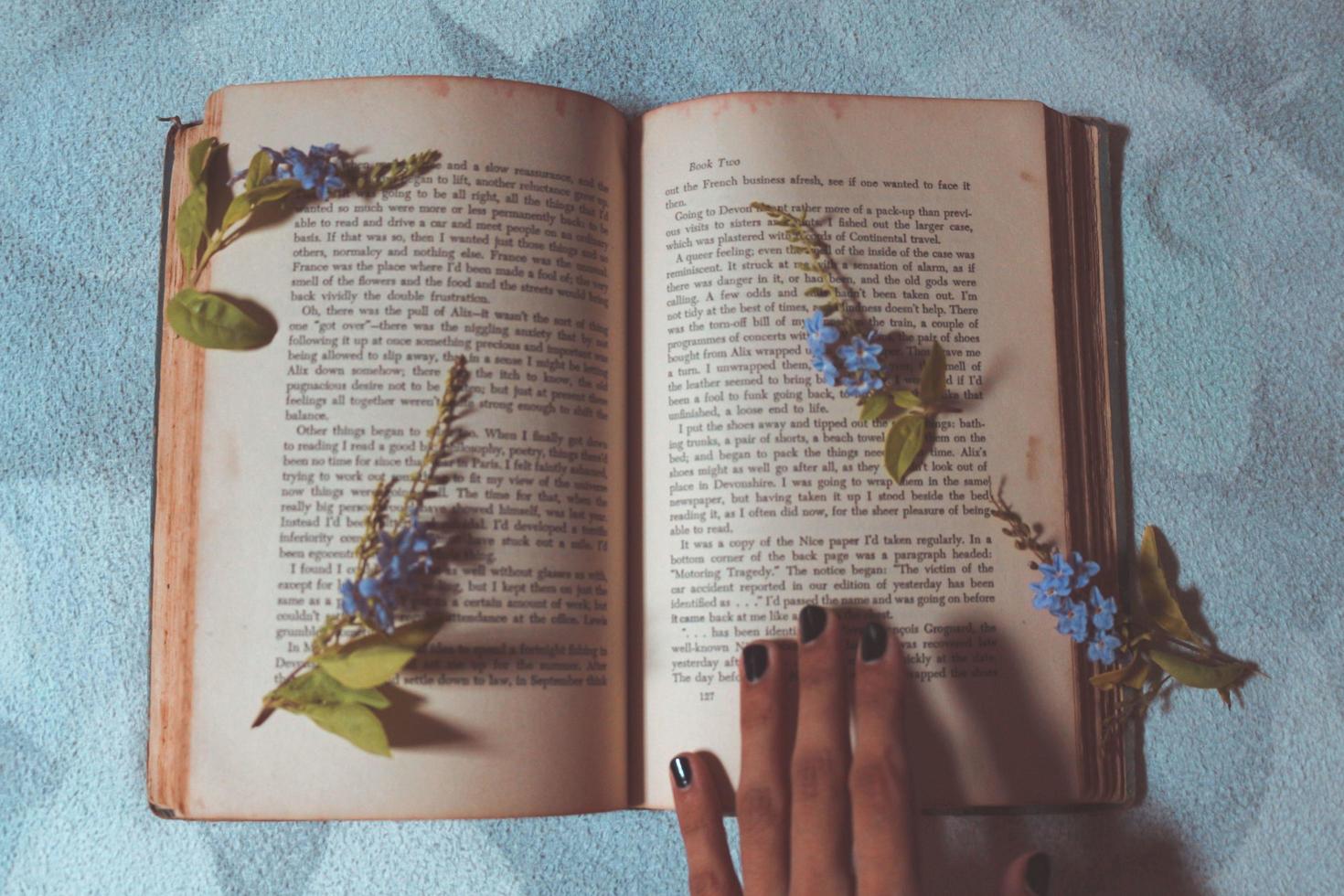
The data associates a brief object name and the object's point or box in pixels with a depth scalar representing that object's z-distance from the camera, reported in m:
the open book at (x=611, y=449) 0.60
